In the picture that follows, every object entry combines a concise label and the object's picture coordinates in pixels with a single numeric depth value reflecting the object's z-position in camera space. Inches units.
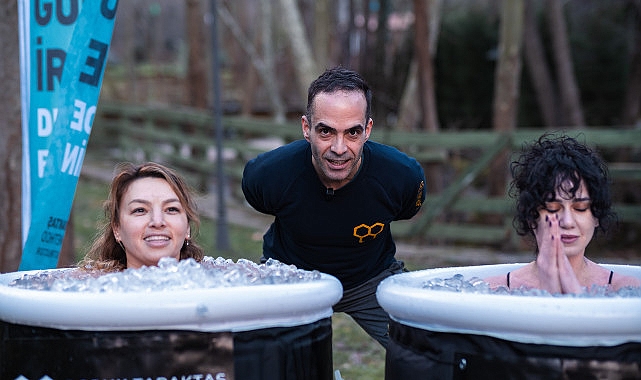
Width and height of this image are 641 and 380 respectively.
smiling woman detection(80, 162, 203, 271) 122.0
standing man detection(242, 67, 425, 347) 137.6
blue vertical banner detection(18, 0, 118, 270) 155.3
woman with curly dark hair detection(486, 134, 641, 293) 109.9
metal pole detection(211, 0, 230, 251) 364.8
